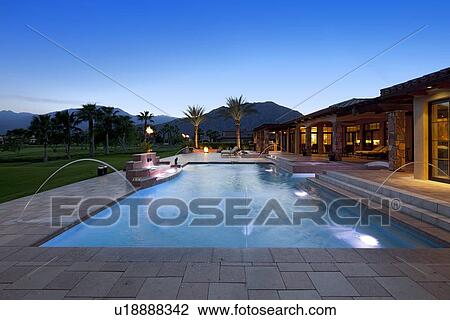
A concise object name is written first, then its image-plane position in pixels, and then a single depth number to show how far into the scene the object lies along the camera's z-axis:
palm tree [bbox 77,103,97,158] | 51.68
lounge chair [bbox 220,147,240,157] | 29.46
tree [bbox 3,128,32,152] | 56.50
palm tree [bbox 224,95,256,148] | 39.25
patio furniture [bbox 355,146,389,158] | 18.16
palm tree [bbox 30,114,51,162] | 57.81
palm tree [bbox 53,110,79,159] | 56.81
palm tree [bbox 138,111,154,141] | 56.33
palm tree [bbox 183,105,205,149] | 42.97
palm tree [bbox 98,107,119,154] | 56.94
